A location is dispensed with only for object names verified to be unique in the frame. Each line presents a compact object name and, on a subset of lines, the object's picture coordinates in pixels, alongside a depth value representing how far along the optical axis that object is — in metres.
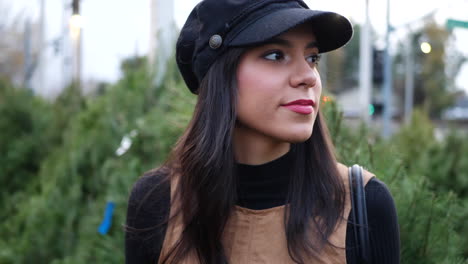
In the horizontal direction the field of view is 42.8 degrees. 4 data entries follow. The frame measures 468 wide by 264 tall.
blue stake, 3.11
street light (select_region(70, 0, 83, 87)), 14.22
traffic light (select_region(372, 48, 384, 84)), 15.53
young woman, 1.78
